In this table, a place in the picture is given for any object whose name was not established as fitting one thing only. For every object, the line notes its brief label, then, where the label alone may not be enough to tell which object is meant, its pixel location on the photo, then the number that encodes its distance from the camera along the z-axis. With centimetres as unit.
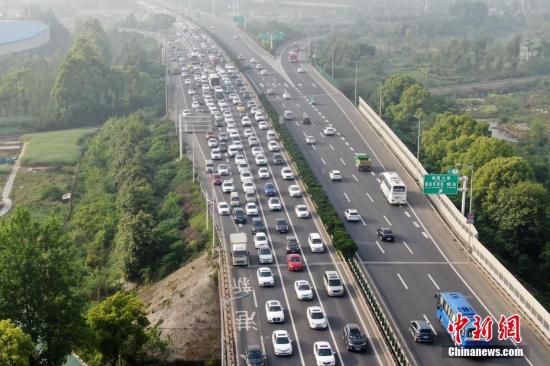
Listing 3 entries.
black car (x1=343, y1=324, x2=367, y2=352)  4716
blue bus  4594
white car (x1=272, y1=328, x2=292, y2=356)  4709
